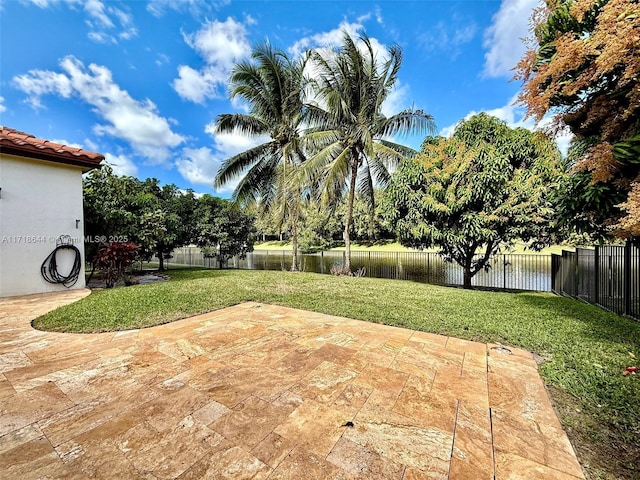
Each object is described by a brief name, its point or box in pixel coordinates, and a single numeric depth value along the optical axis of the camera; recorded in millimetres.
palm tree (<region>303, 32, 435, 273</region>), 9305
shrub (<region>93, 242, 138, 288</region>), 7543
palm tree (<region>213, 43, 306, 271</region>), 10469
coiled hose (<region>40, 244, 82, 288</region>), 6738
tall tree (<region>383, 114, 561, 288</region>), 7422
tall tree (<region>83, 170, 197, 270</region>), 8656
